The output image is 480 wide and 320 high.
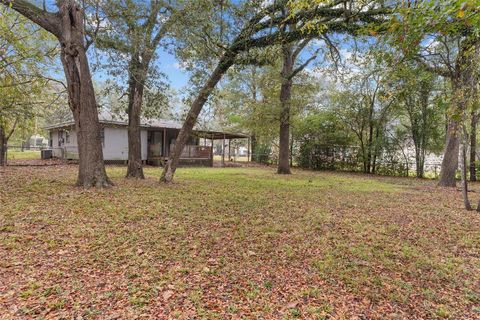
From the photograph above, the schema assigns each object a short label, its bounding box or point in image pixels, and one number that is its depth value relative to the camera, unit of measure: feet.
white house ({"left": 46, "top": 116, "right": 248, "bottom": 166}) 54.24
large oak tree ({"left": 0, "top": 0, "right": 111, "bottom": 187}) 22.18
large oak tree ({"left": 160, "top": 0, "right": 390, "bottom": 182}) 19.83
